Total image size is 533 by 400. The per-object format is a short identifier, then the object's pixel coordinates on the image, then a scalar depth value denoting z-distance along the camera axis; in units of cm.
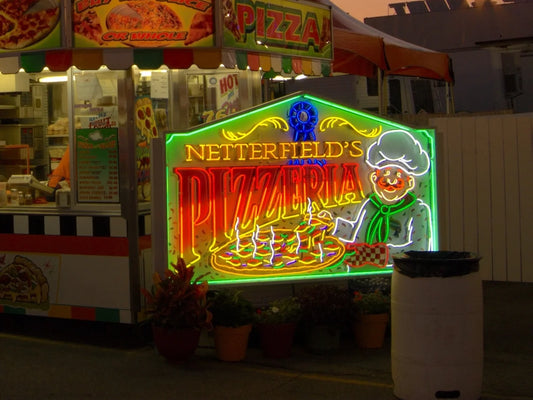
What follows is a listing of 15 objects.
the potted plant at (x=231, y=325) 725
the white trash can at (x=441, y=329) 590
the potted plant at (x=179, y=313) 708
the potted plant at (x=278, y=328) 734
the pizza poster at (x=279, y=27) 810
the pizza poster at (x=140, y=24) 773
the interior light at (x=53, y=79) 874
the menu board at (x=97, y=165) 809
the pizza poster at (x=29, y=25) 784
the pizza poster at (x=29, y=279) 834
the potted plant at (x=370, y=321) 763
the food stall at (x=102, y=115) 778
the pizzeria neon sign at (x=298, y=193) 736
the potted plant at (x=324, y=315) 746
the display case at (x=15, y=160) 923
